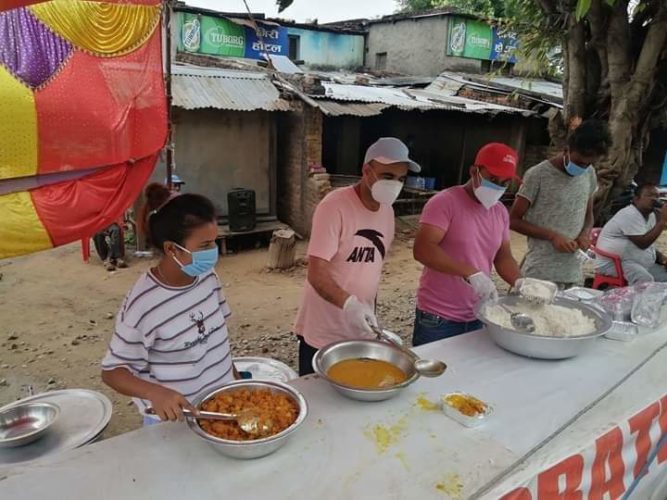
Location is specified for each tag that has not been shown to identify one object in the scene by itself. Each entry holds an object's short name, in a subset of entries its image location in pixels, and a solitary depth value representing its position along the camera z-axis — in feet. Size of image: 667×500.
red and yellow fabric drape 5.88
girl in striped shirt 4.89
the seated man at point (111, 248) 22.17
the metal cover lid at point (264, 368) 8.82
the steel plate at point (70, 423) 6.49
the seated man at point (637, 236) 13.23
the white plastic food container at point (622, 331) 6.90
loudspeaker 24.91
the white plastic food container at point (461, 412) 4.78
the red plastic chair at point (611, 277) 13.82
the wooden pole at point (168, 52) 7.95
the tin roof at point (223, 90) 22.77
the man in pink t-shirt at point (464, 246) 7.09
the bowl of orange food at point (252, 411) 3.99
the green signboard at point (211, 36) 39.04
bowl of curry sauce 4.94
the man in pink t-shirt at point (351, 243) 6.66
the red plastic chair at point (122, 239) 22.48
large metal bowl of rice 5.97
